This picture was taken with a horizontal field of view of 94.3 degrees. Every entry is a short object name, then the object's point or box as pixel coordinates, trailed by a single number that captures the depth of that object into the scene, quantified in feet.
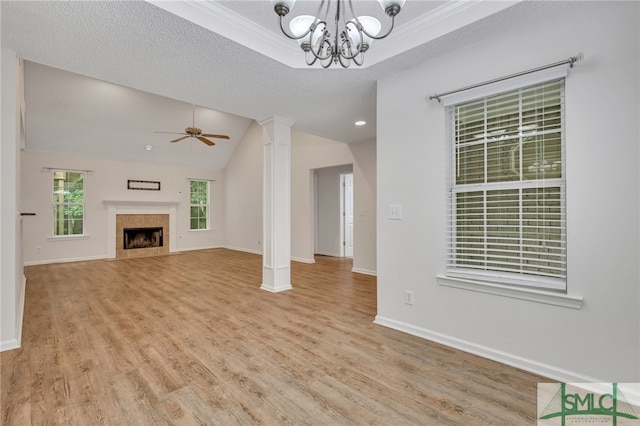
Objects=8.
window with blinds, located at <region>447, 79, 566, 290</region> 6.75
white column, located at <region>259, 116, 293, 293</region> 13.85
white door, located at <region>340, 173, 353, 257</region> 24.66
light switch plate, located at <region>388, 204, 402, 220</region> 9.21
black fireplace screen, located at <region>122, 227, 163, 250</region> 24.76
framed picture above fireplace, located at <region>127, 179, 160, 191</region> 25.12
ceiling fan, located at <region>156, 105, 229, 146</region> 18.08
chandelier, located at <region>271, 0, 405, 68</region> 5.27
